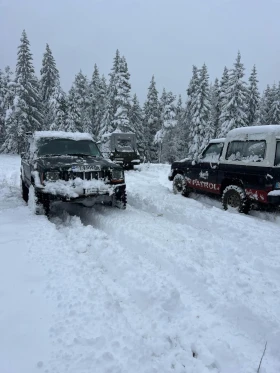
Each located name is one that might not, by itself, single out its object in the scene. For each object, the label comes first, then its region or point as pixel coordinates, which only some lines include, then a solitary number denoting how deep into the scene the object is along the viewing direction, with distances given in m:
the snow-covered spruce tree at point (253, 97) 35.19
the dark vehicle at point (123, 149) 17.95
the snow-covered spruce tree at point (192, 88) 34.88
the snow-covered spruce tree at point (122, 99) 30.56
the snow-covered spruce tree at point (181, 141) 42.20
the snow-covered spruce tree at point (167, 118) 35.53
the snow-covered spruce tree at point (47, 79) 34.69
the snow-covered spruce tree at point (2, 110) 35.33
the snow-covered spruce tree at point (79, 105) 32.44
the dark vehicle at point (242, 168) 6.08
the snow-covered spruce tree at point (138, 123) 38.09
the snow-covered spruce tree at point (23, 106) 28.23
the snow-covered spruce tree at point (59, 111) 31.11
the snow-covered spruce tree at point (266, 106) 41.40
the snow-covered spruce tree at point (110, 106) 31.81
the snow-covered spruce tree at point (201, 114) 33.28
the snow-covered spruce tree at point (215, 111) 38.06
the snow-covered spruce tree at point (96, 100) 41.50
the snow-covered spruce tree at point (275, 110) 38.41
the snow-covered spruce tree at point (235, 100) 30.19
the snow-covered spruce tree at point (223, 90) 31.48
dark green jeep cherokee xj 5.73
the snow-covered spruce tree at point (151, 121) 38.69
